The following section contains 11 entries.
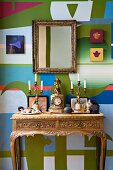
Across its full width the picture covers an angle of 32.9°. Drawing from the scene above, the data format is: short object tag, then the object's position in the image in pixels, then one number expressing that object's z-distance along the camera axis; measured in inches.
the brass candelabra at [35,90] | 92.8
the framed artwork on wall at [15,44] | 93.4
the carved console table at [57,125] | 80.5
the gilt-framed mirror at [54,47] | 92.7
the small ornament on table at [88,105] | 87.0
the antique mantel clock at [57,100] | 87.7
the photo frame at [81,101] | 92.2
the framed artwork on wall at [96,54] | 92.9
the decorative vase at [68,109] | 85.4
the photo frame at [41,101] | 92.5
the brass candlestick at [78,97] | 87.3
